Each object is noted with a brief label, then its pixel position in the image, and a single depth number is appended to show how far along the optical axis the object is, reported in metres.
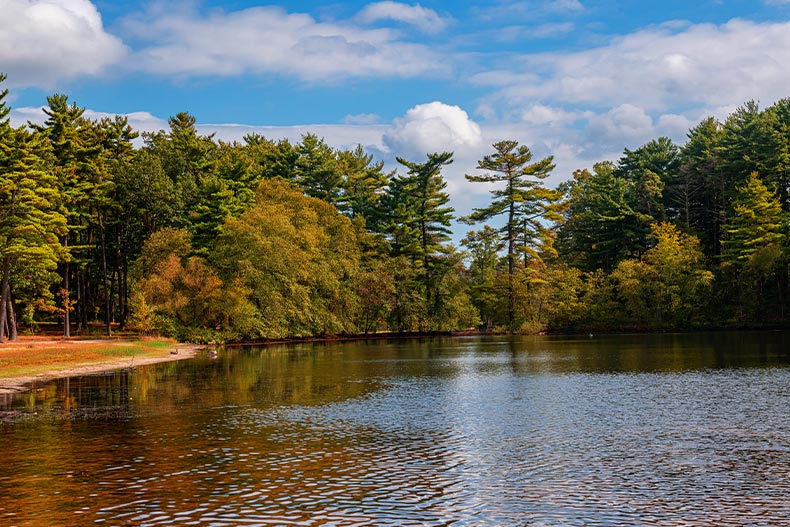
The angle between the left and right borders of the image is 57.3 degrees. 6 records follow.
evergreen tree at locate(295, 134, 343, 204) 119.94
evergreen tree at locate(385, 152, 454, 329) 112.69
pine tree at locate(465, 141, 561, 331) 110.81
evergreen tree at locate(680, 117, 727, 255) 109.25
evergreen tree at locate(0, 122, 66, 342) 62.22
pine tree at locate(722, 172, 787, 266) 95.06
